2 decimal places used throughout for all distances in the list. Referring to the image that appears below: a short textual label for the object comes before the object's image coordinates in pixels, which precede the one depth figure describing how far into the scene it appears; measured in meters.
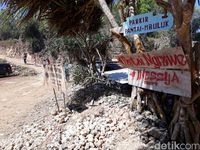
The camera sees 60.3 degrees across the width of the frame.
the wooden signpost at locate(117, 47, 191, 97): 2.57
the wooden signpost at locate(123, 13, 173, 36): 2.57
